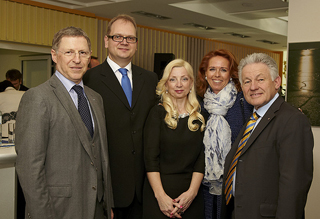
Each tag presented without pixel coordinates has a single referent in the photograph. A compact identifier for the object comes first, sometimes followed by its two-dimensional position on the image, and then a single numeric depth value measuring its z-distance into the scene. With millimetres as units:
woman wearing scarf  2520
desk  2789
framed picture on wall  3930
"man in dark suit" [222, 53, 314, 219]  1791
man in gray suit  1795
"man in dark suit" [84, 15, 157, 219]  2418
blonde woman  2371
